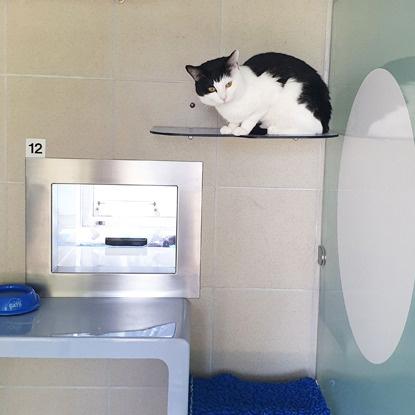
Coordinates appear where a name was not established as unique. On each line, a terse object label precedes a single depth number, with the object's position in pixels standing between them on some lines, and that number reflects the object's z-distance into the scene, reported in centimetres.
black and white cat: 161
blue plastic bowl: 165
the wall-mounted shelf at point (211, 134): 159
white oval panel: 116
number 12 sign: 182
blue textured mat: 161
